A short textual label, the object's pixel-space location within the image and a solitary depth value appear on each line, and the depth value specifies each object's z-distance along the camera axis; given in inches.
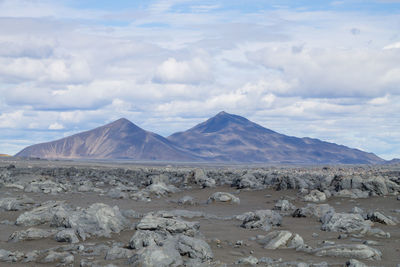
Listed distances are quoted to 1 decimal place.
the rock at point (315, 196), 1151.6
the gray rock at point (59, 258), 502.3
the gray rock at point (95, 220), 644.7
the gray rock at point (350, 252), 539.5
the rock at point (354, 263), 480.7
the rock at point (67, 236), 599.3
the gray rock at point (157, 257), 472.1
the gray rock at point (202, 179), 1446.9
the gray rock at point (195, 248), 513.7
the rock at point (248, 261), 498.9
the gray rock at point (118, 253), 514.6
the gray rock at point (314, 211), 867.9
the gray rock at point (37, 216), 737.6
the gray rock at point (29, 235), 619.8
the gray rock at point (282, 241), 593.6
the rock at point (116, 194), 1232.3
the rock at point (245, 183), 1390.3
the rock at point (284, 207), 997.4
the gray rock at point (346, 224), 695.1
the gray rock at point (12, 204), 910.4
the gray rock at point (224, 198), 1152.2
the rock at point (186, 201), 1139.9
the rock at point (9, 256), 519.2
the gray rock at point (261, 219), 751.1
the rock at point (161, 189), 1315.2
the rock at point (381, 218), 781.3
